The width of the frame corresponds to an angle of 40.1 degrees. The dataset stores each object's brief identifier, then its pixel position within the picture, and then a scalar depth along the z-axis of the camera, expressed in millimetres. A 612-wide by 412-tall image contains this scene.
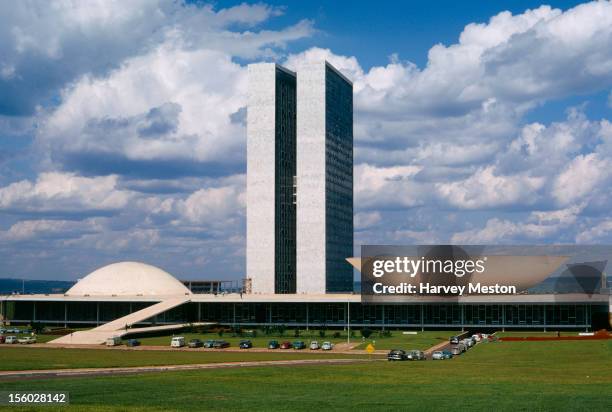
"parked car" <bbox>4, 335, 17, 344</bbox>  122625
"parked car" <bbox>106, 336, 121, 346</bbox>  118562
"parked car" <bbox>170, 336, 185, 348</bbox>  113250
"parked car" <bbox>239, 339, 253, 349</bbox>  111625
